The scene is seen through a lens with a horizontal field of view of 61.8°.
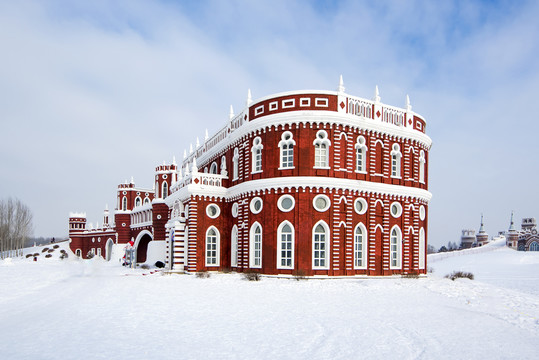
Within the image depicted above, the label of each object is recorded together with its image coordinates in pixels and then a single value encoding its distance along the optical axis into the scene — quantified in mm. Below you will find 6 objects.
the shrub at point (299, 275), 24550
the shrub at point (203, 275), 26200
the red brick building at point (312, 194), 25734
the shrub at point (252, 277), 24473
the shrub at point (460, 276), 28109
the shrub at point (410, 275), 27844
